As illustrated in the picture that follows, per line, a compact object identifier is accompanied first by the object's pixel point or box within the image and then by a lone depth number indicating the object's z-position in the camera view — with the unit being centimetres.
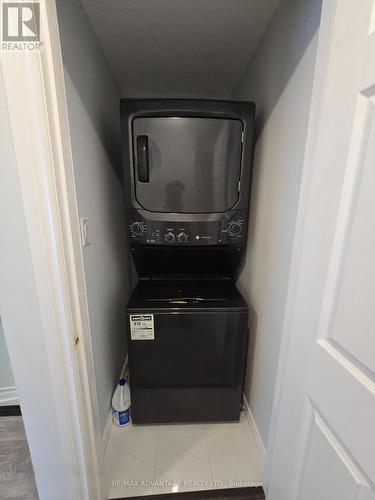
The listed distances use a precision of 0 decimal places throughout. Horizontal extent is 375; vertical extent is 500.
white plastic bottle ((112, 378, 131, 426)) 154
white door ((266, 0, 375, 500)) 56
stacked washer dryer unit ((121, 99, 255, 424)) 126
